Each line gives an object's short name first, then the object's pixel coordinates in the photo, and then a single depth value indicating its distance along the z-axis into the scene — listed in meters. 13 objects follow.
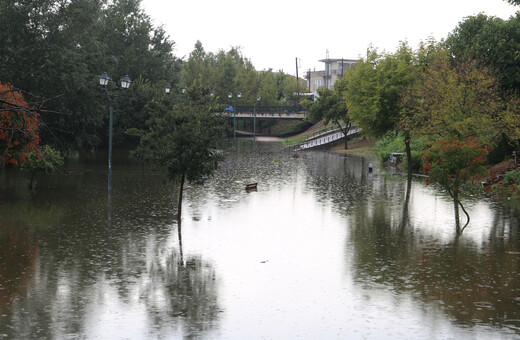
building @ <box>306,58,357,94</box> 166.50
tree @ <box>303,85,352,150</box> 78.62
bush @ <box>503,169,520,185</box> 35.58
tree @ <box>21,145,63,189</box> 31.11
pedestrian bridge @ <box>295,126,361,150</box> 83.09
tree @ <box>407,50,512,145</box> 36.12
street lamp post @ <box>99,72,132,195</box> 29.97
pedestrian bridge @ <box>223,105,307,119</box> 109.00
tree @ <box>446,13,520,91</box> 45.25
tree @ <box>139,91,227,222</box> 23.70
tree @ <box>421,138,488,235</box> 24.03
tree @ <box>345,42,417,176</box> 42.35
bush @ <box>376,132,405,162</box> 57.50
